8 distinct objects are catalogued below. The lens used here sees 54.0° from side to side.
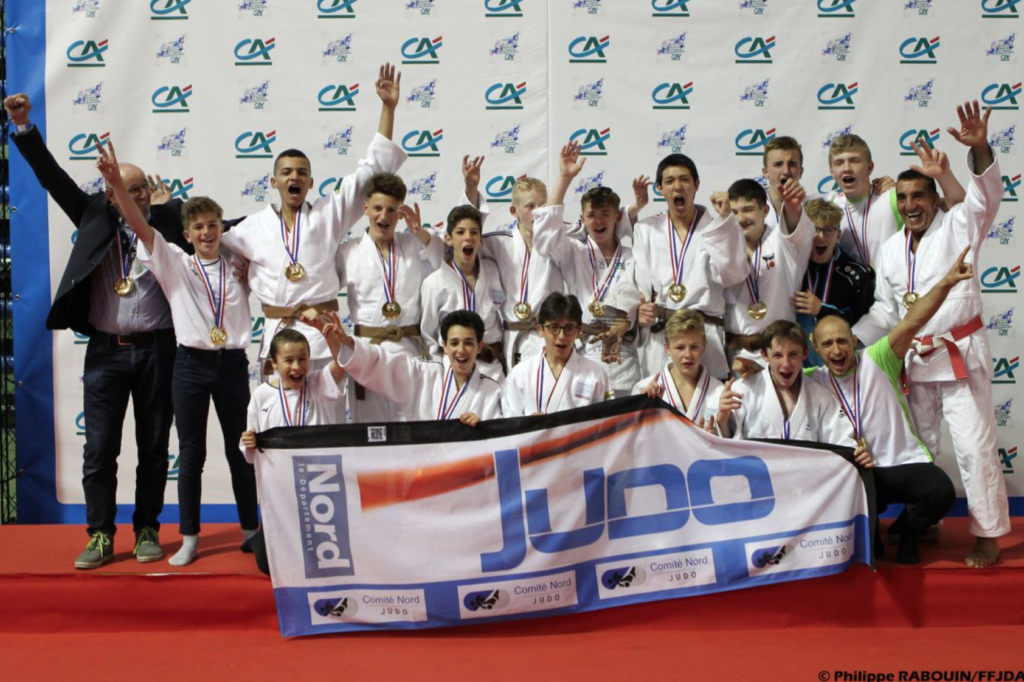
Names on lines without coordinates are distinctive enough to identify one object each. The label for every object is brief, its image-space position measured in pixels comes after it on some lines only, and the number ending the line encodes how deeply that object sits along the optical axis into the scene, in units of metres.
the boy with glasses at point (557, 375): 4.77
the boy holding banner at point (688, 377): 4.65
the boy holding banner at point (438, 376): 4.75
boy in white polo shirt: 4.87
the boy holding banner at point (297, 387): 4.61
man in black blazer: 4.90
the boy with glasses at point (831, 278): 5.19
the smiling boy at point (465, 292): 5.25
